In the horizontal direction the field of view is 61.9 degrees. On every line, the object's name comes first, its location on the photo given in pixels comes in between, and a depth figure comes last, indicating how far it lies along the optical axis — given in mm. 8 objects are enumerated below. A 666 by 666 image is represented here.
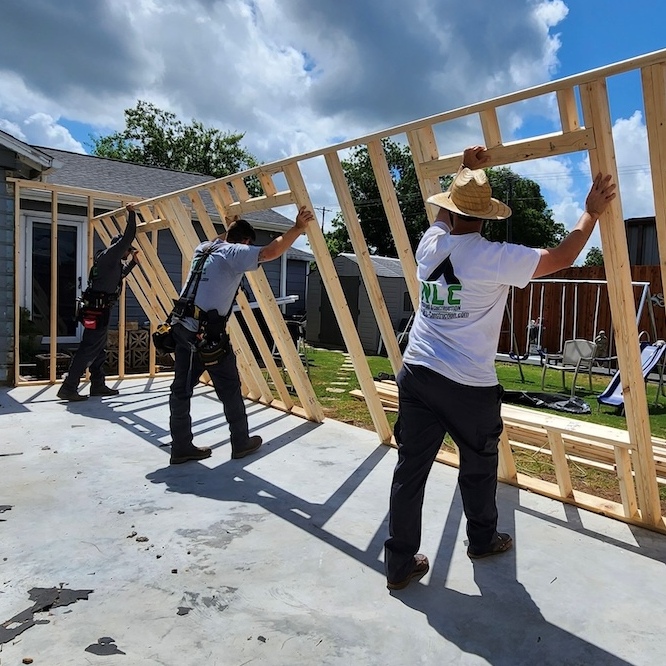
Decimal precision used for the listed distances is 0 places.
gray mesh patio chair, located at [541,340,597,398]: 7754
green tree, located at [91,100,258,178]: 28500
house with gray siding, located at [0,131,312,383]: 6102
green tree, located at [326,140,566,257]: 26953
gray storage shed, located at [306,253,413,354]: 12812
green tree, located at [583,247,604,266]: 39594
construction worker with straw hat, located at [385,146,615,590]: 2176
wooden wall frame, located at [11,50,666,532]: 2301
